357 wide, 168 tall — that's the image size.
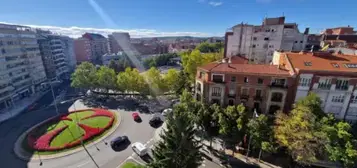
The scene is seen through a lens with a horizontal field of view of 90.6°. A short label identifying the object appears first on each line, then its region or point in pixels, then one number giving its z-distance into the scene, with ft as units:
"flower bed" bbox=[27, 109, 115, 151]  117.70
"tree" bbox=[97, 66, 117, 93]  200.05
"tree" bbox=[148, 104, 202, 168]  73.15
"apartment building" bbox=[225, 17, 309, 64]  200.44
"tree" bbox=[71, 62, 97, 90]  205.46
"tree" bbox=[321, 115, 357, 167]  78.28
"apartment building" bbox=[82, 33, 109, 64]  495.37
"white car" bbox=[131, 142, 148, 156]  106.11
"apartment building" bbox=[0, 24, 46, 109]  201.16
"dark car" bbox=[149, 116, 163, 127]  144.05
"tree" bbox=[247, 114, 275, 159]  92.89
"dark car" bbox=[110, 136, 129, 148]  116.57
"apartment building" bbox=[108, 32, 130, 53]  542.81
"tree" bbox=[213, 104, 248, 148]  99.40
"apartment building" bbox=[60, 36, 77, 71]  360.89
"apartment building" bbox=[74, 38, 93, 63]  453.17
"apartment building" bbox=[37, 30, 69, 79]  286.05
